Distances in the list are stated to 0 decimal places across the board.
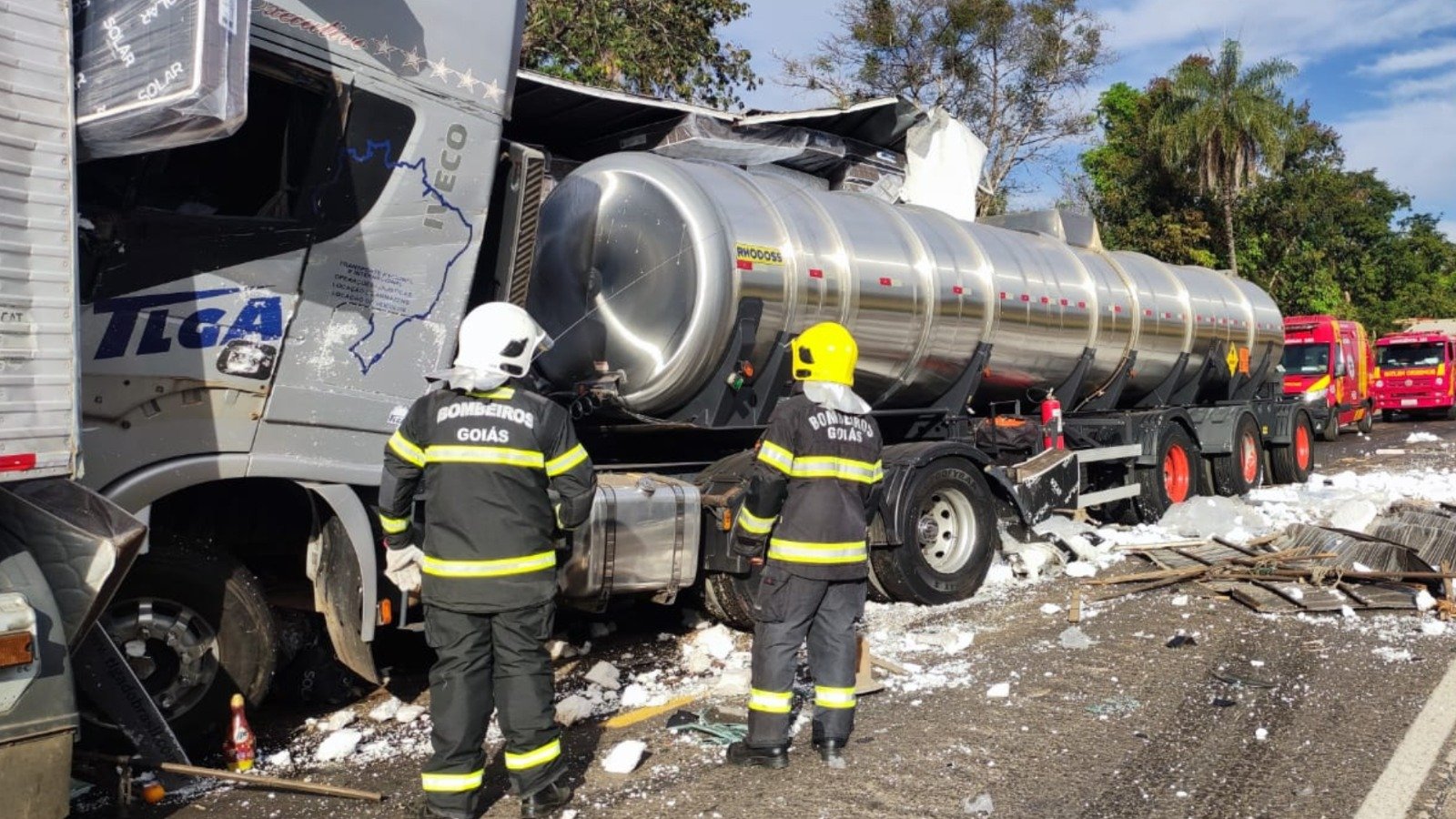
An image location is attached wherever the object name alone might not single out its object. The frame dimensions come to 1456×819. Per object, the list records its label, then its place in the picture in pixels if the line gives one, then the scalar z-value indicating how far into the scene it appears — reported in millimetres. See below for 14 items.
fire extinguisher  9000
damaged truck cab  3928
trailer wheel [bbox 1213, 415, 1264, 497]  11906
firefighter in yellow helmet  4332
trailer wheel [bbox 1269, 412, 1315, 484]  13414
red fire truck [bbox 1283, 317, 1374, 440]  20875
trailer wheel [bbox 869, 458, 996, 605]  6762
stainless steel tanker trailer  6000
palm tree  25547
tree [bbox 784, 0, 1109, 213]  25531
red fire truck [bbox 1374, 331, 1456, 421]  26906
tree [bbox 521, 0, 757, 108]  14859
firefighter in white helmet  3744
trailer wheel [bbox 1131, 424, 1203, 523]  10414
